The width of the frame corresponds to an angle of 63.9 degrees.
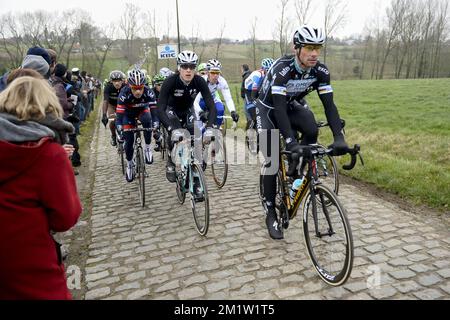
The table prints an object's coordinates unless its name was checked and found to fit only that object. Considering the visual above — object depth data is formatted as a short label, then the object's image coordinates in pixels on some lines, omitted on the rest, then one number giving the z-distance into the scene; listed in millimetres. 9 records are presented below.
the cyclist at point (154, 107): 6811
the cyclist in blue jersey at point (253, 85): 9233
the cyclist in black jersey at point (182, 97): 5812
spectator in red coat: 2002
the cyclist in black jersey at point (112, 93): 9328
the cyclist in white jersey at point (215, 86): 8648
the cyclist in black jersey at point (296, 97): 4012
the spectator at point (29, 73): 2786
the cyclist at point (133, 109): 7027
